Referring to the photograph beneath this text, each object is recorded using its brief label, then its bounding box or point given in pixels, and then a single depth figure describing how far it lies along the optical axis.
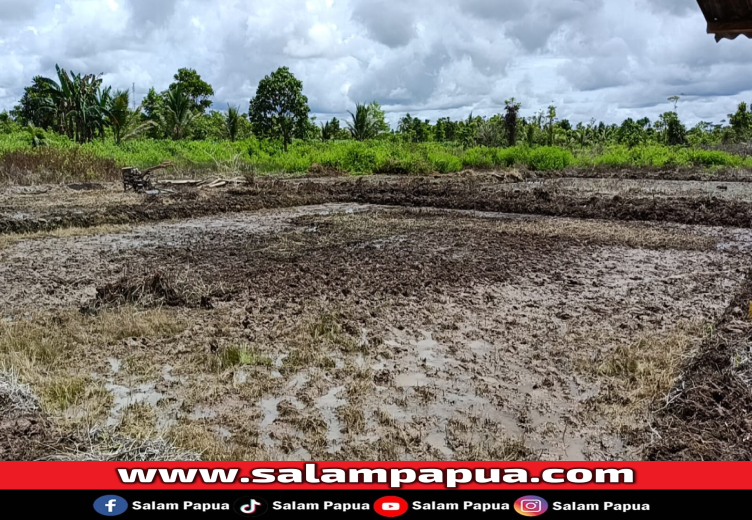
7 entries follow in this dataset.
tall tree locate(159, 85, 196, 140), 30.23
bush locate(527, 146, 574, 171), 24.55
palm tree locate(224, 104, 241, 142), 31.52
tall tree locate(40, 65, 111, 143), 24.64
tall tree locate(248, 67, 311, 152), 27.17
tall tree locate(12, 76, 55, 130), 32.34
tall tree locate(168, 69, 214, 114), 37.81
